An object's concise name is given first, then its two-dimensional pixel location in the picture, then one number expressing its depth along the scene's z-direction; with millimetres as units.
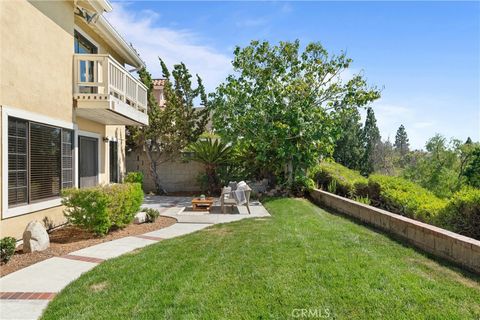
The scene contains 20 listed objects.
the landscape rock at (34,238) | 6051
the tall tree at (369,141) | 30788
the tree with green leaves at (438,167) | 15469
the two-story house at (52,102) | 6441
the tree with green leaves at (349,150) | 28859
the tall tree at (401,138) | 69019
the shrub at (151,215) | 9688
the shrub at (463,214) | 5859
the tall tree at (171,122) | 16219
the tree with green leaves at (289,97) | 14094
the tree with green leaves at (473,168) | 15562
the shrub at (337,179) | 11688
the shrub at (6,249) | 5445
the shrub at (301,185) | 14593
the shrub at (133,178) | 14305
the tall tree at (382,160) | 38219
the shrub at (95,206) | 7160
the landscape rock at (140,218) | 9297
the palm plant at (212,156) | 16781
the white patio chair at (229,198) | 11203
